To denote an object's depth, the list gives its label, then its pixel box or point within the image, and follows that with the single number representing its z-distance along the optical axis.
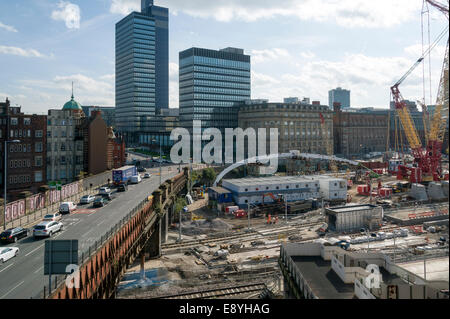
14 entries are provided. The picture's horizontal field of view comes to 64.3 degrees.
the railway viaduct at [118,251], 18.27
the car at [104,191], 49.55
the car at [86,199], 45.06
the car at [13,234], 29.38
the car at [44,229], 30.80
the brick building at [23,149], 65.44
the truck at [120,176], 59.75
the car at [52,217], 35.06
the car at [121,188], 55.09
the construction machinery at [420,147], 79.88
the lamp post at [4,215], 33.64
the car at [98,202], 43.06
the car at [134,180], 64.38
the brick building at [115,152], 82.38
